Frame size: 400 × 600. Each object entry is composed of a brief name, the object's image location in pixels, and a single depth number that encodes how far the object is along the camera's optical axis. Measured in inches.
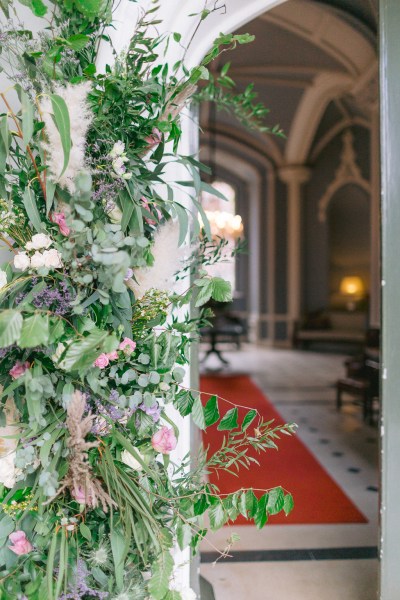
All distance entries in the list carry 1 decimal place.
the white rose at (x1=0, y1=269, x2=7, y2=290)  53.7
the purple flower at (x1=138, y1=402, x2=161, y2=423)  57.0
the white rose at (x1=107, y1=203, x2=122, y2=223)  56.0
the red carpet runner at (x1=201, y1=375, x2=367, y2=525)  133.9
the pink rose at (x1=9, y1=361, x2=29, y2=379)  56.4
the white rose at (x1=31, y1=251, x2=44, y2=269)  52.0
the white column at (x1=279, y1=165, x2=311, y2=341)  511.5
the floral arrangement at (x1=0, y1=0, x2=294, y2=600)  51.5
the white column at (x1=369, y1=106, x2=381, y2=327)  283.9
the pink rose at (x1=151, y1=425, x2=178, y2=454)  56.7
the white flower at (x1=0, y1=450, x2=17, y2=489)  56.5
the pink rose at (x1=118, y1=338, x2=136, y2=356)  54.5
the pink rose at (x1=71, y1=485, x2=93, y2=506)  53.1
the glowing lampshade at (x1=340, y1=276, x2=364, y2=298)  495.2
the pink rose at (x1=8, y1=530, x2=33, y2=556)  54.7
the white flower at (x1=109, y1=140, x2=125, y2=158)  52.6
